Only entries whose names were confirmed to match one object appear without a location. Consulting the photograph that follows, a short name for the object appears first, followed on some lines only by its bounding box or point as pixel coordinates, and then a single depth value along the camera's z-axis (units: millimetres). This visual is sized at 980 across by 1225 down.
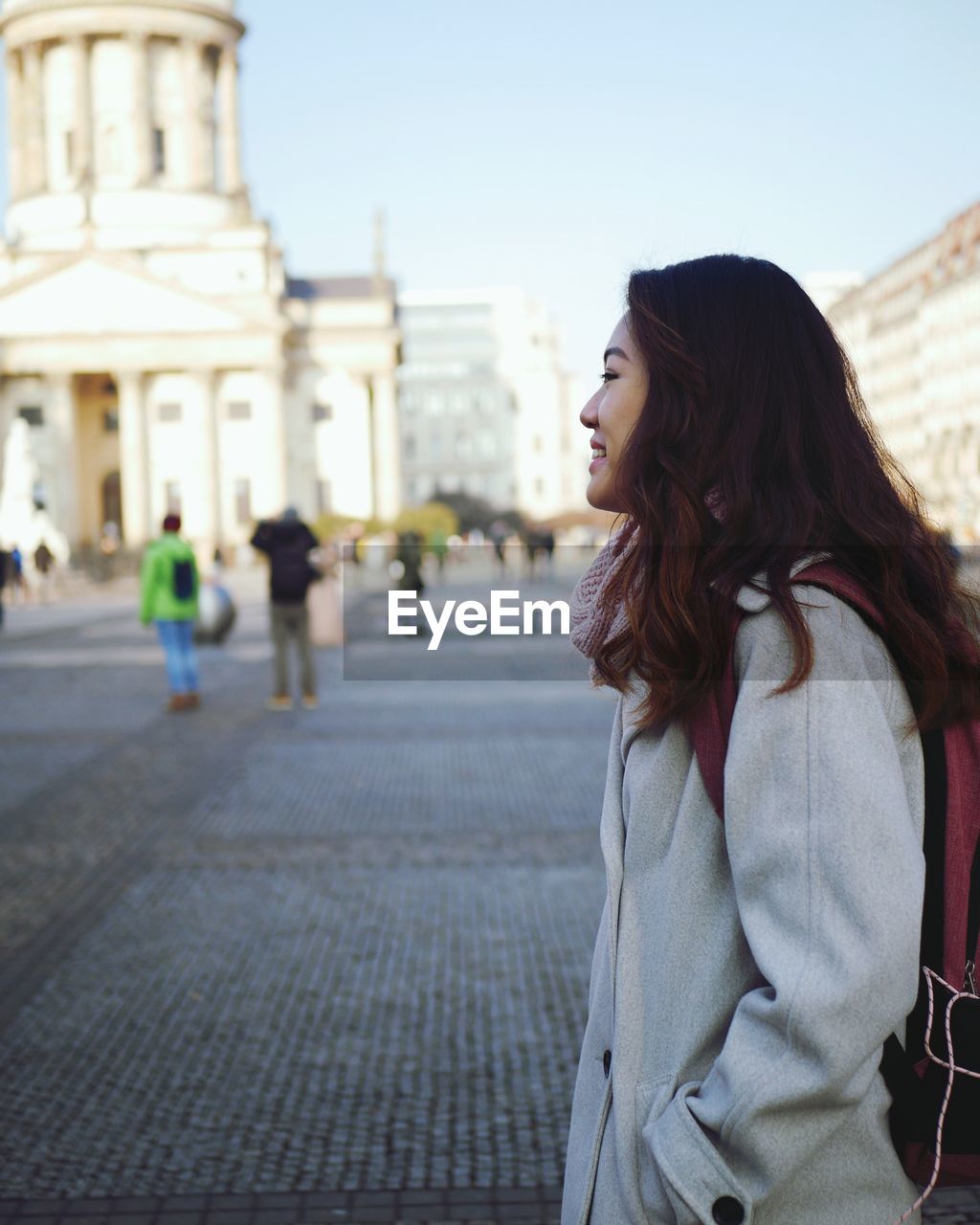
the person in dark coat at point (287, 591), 14359
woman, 1602
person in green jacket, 14117
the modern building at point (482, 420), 127125
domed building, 68812
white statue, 43062
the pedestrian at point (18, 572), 37944
